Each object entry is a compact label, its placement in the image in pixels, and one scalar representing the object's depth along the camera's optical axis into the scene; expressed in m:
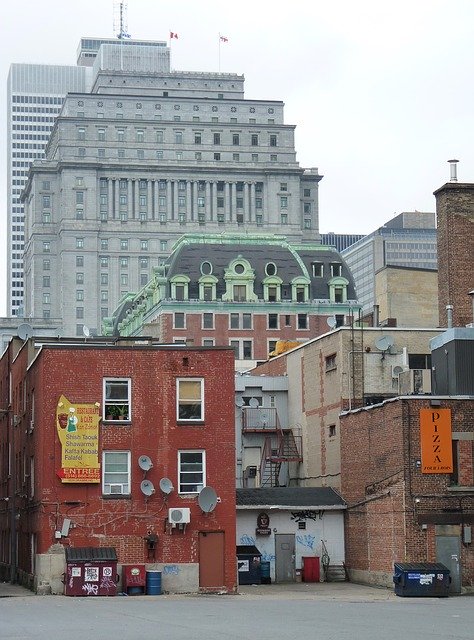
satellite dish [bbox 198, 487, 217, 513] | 54.47
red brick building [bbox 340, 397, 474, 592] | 55.00
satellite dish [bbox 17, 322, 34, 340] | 65.31
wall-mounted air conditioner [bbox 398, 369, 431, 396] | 63.50
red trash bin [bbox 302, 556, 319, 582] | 61.72
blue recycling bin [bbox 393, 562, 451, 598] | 51.28
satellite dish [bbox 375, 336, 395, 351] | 65.69
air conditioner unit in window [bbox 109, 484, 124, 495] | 54.81
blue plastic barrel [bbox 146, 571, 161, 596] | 53.38
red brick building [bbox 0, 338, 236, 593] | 54.31
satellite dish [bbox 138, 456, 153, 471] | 54.44
